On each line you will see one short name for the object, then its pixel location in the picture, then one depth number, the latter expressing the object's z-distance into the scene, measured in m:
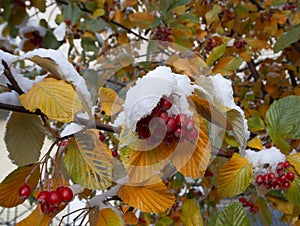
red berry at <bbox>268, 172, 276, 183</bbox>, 0.69
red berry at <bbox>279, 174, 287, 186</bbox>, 0.68
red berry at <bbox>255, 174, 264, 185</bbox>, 0.70
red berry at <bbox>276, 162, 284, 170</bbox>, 0.67
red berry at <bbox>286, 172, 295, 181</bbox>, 0.68
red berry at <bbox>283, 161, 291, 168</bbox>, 0.68
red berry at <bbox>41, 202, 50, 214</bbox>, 0.46
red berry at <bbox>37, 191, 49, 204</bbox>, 0.45
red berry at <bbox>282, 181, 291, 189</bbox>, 0.68
